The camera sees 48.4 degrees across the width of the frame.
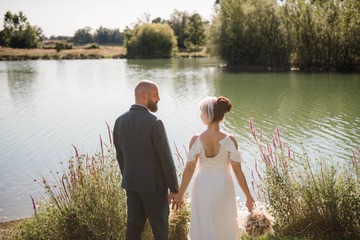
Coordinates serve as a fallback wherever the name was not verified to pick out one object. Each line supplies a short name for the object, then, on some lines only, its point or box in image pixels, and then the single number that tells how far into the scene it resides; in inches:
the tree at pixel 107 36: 7034.9
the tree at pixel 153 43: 3481.8
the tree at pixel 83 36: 7081.7
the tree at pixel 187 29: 4047.7
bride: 166.7
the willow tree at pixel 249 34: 1845.5
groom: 159.6
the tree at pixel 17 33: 4461.1
